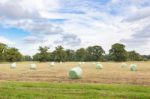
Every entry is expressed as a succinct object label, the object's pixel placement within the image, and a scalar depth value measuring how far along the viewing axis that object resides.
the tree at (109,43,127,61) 140.62
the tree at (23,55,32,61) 161.75
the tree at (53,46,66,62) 138.25
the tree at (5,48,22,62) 124.77
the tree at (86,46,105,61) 150.57
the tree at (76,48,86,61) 152.38
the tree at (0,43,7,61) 123.31
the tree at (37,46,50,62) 135.12
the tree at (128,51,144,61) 156.93
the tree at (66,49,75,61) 146.45
